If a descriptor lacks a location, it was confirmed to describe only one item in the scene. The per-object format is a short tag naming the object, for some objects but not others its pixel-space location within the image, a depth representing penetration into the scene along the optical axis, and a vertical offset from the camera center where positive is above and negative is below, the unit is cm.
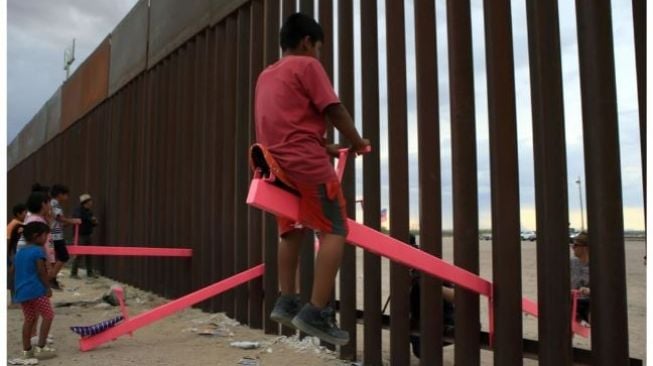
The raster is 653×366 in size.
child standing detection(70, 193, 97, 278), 927 +5
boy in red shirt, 239 +30
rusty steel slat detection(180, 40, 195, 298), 670 +61
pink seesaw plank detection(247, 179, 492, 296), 233 -10
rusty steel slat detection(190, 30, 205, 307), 642 +56
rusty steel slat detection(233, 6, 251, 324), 568 +41
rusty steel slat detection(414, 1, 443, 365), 368 +24
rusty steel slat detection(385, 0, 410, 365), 392 +32
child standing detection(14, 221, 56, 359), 453 -48
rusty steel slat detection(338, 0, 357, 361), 433 +28
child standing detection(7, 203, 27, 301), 589 -14
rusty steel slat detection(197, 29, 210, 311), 634 +62
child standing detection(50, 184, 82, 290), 664 -4
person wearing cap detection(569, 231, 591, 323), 405 -28
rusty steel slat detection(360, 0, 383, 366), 414 +29
